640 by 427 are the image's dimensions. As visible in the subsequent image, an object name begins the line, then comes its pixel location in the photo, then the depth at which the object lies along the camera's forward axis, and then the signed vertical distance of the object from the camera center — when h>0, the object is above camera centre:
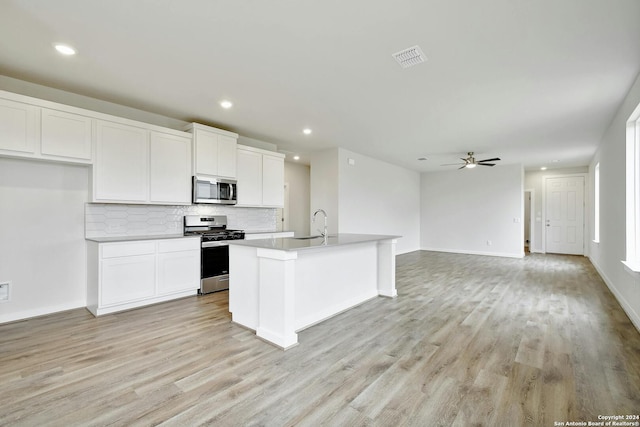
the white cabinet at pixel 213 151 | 4.52 +1.00
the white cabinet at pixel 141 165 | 3.71 +0.66
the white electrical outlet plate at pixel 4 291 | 3.31 -0.84
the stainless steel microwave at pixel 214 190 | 4.55 +0.38
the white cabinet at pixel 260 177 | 5.26 +0.68
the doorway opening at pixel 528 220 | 9.59 -0.17
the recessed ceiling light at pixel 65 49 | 2.67 +1.49
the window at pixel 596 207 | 6.33 +0.18
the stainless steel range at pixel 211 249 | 4.46 -0.53
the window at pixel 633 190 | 3.54 +0.29
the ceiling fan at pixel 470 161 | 6.90 +1.25
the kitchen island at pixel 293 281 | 2.76 -0.72
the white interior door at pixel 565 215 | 8.77 -0.01
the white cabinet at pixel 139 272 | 3.52 -0.73
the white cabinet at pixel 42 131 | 3.07 +0.91
